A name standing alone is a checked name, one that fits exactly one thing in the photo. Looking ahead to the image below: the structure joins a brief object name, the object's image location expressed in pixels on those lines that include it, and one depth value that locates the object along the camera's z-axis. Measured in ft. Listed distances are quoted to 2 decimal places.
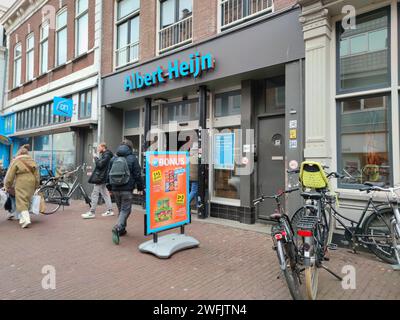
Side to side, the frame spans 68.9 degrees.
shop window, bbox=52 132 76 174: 37.27
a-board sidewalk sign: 14.58
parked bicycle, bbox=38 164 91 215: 26.89
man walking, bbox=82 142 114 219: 23.75
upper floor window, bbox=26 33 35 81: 47.73
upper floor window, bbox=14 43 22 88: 52.42
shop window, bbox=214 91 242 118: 23.45
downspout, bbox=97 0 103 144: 32.27
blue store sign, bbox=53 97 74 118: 33.73
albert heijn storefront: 18.52
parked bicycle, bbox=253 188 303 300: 9.46
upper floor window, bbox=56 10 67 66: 39.81
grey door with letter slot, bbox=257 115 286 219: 20.67
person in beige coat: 21.03
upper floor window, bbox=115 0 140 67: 30.53
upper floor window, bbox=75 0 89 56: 35.87
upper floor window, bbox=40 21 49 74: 43.52
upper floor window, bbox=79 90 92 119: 33.99
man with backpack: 17.08
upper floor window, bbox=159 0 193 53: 25.79
